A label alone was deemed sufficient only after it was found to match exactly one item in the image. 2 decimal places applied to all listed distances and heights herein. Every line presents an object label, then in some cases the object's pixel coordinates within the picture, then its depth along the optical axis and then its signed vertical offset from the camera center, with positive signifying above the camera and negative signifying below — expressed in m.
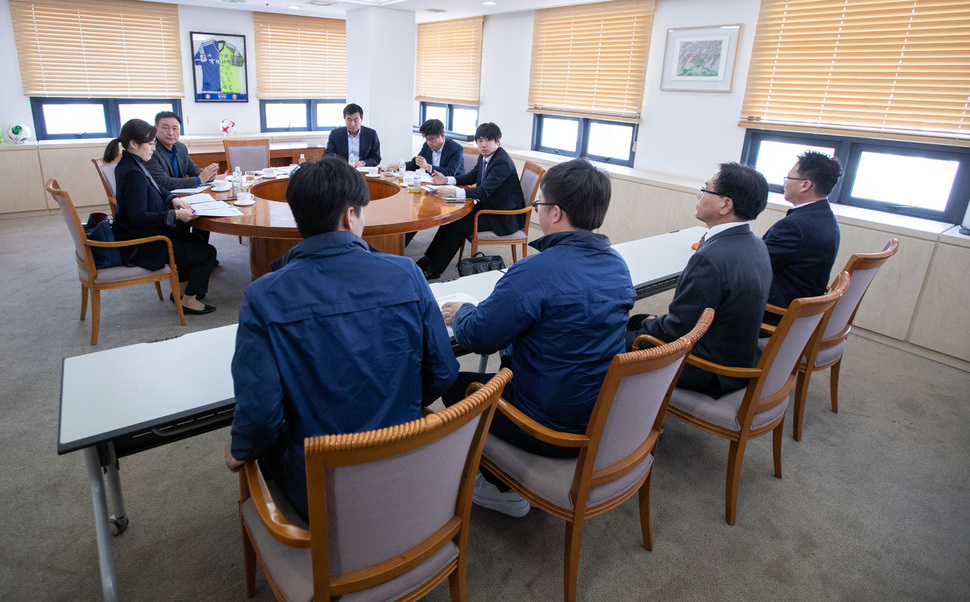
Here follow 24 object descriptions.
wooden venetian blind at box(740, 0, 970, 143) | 3.57 +0.55
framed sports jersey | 6.93 +0.53
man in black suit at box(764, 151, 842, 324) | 2.56 -0.41
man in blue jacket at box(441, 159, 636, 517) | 1.57 -0.49
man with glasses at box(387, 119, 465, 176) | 5.04 -0.28
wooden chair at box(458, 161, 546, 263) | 4.36 -0.64
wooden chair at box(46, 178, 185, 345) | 3.03 -0.93
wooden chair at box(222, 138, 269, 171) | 5.20 -0.38
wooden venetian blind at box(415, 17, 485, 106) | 7.16 +0.83
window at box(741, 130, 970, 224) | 3.82 -0.15
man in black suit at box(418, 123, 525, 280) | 4.35 -0.52
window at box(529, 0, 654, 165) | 5.41 +0.56
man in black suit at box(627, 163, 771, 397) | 1.96 -0.49
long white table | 1.37 -0.74
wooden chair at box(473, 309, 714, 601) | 1.43 -0.89
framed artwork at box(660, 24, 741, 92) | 4.66 +0.68
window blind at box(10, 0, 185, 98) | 5.88 +0.59
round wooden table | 3.21 -0.60
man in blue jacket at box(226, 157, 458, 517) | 1.19 -0.47
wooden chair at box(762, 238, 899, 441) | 2.30 -0.76
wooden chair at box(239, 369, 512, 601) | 1.01 -0.79
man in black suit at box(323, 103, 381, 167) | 5.52 -0.22
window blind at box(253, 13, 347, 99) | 7.40 +0.78
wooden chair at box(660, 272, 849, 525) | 1.89 -0.91
